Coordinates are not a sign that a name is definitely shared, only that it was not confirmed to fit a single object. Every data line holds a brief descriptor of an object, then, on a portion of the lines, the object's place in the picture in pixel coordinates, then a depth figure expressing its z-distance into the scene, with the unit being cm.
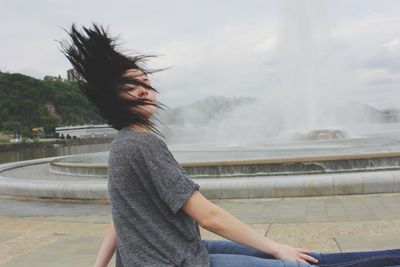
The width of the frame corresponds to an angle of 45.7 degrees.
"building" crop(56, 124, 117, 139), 11569
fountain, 860
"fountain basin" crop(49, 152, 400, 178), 1043
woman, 186
